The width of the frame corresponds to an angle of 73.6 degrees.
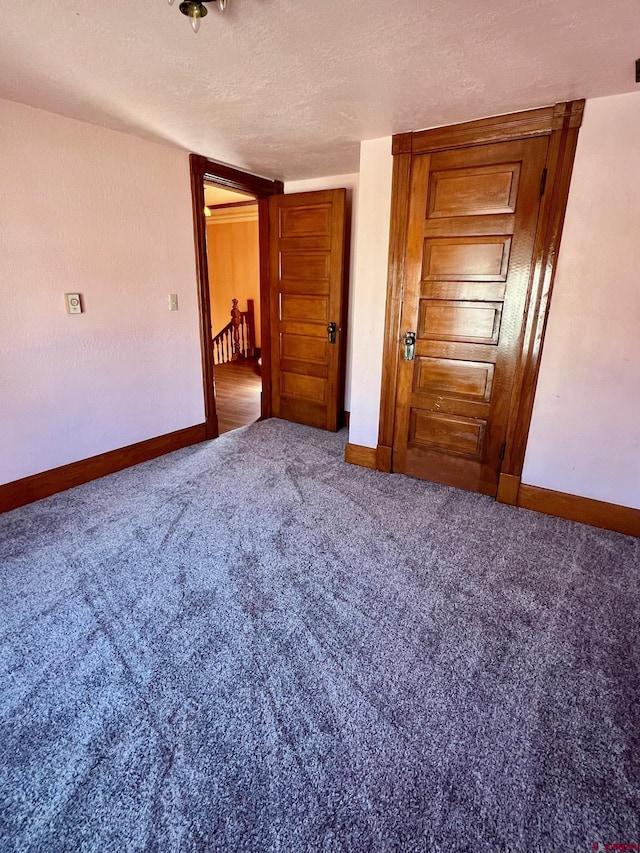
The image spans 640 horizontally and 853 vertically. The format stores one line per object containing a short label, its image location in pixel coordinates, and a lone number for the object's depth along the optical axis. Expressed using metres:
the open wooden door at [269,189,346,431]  3.73
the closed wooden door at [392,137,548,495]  2.47
